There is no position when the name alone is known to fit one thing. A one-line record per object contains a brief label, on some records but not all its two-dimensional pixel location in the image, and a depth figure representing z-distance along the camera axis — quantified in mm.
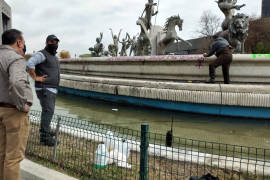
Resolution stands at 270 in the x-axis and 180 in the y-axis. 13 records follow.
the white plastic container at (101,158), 3023
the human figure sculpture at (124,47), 28934
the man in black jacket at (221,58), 6711
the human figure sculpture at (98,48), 24406
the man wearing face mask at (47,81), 3840
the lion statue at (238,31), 8656
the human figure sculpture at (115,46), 28972
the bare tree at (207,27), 44844
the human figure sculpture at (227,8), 10641
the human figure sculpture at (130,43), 24211
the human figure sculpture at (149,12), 14211
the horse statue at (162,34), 13313
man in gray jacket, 2250
